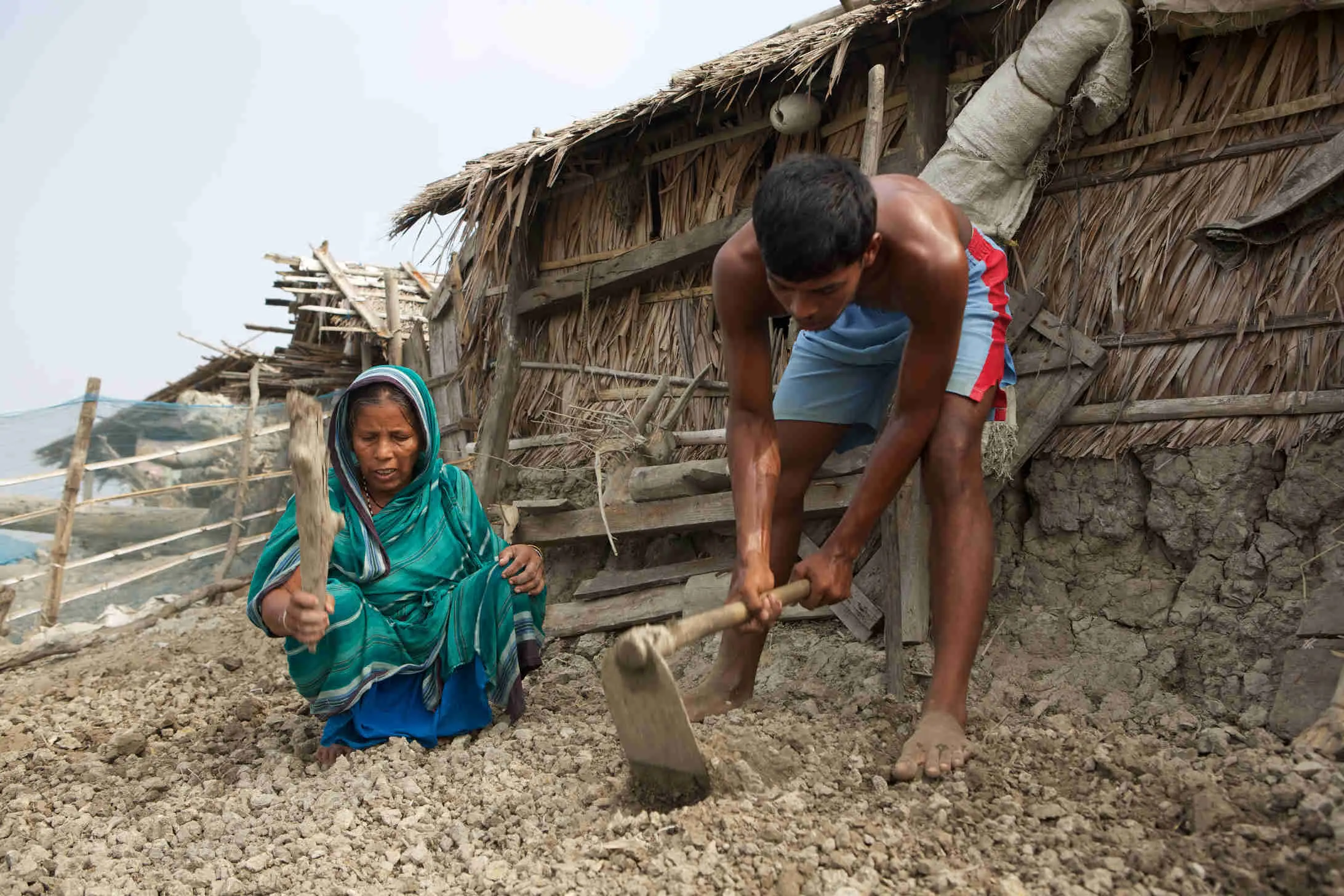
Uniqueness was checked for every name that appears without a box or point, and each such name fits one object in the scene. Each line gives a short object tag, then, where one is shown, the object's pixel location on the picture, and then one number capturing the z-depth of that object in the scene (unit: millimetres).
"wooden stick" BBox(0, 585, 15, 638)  5418
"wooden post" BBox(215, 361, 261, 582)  7898
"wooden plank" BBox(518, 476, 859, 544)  3605
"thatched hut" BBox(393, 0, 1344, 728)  2824
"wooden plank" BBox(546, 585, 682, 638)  3928
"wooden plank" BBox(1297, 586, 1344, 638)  2514
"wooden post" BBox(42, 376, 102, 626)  6566
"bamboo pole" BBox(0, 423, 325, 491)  6570
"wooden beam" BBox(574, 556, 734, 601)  3973
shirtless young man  1915
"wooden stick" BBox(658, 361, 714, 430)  4062
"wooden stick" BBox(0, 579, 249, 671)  4930
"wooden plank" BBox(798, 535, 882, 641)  3406
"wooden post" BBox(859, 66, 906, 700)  2908
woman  2725
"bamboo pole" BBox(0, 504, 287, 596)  6605
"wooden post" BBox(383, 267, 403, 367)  8977
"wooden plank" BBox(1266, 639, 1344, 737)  2311
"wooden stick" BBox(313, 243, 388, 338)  9031
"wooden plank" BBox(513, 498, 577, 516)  4203
